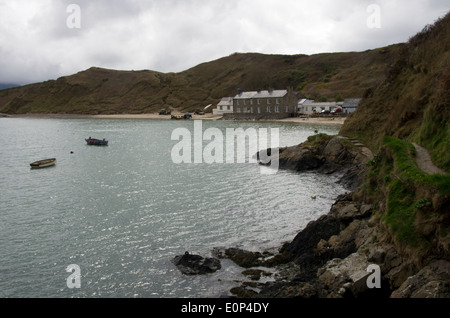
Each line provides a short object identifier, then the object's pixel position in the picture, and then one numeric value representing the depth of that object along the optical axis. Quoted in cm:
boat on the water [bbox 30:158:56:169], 4456
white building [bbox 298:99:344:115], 11081
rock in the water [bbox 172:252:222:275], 1745
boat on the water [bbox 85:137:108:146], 6450
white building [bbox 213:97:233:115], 13038
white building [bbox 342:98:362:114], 9775
